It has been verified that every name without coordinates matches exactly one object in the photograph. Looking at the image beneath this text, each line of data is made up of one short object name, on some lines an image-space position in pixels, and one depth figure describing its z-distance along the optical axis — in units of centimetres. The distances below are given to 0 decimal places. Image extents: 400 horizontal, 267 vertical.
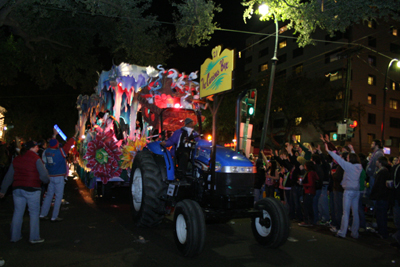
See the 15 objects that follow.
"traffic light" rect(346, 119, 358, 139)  1413
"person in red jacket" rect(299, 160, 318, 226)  746
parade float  844
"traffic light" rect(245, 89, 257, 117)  716
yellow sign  461
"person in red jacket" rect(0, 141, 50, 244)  532
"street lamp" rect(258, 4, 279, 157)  1267
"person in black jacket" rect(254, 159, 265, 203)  871
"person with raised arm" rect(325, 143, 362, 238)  645
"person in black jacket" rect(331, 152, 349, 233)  703
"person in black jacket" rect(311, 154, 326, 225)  755
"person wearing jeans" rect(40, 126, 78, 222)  697
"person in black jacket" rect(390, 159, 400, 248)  611
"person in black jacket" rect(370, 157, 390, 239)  648
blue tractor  462
